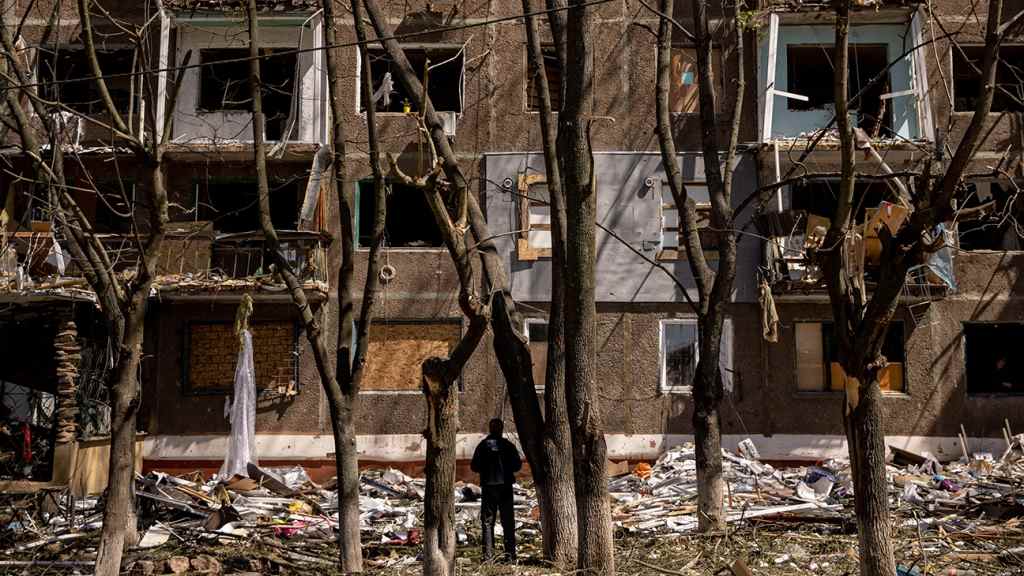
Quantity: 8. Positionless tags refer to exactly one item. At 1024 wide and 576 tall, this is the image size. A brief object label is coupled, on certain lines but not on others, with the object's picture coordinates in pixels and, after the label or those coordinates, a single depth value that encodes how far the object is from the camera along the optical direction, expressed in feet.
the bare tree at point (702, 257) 45.11
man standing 41.57
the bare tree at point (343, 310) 39.93
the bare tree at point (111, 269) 36.83
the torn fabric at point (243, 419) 63.16
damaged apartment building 71.20
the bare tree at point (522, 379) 38.83
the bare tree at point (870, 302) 30.81
